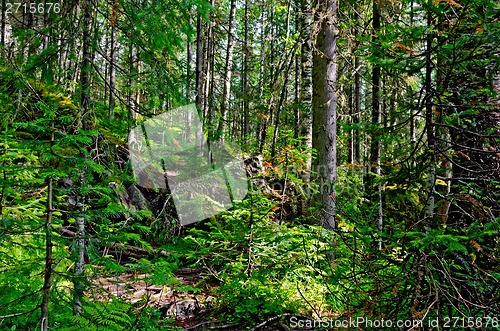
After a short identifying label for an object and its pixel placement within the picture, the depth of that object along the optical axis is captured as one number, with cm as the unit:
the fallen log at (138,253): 556
